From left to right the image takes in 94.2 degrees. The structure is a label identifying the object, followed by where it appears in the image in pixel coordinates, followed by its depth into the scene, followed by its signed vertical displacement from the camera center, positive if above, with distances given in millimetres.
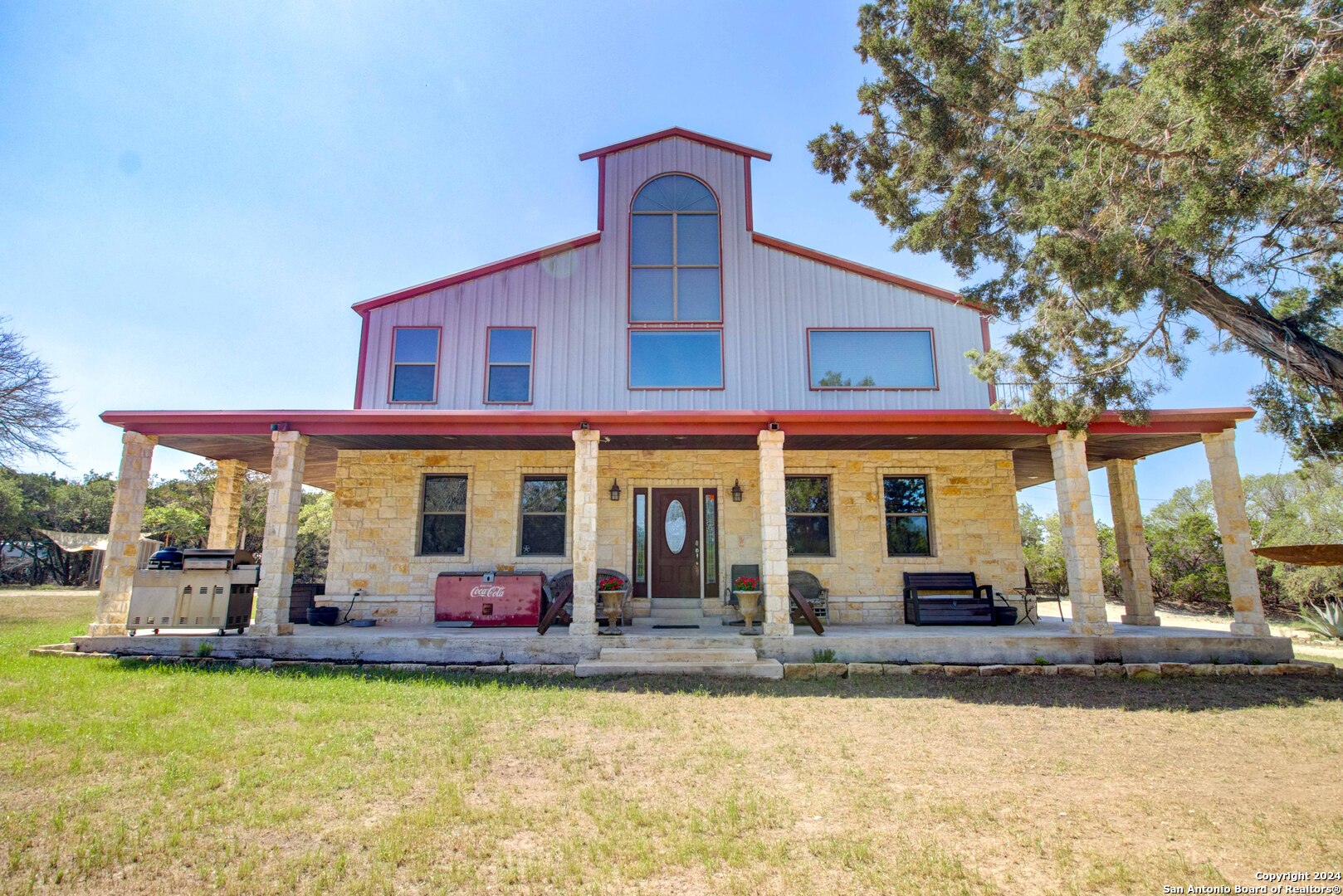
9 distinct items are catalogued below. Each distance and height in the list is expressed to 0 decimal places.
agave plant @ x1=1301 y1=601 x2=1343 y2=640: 10922 -979
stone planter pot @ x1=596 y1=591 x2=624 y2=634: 8758 -480
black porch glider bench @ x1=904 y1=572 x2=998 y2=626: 10016 -522
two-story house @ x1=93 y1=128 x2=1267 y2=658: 10727 +2090
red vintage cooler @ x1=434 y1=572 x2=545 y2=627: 9711 -477
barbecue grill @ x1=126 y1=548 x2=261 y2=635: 8414 -298
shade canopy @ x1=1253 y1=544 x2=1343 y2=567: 7312 +140
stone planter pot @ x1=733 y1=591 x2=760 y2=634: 8797 -489
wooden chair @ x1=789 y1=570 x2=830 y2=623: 10430 -372
